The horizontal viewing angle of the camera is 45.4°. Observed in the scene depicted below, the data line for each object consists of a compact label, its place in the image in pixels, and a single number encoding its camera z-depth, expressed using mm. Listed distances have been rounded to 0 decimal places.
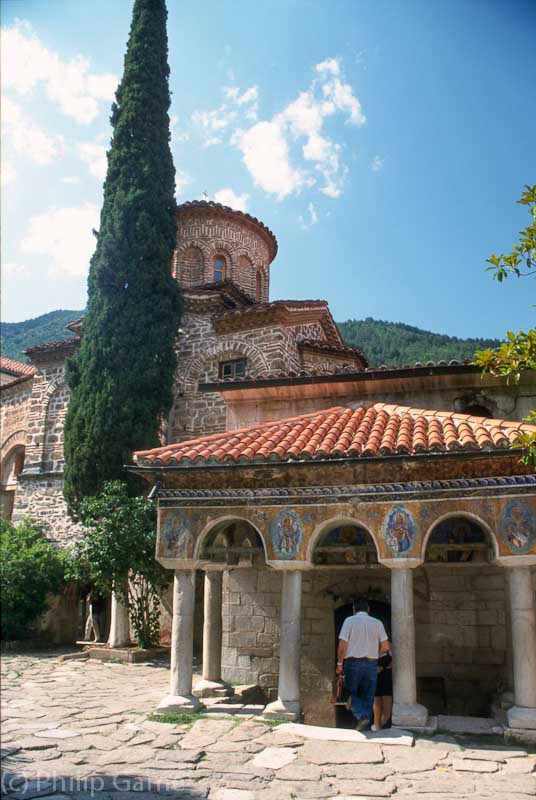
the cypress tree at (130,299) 13930
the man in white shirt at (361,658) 6637
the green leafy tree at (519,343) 4973
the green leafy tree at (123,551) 11836
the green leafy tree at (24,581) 13266
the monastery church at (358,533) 6762
